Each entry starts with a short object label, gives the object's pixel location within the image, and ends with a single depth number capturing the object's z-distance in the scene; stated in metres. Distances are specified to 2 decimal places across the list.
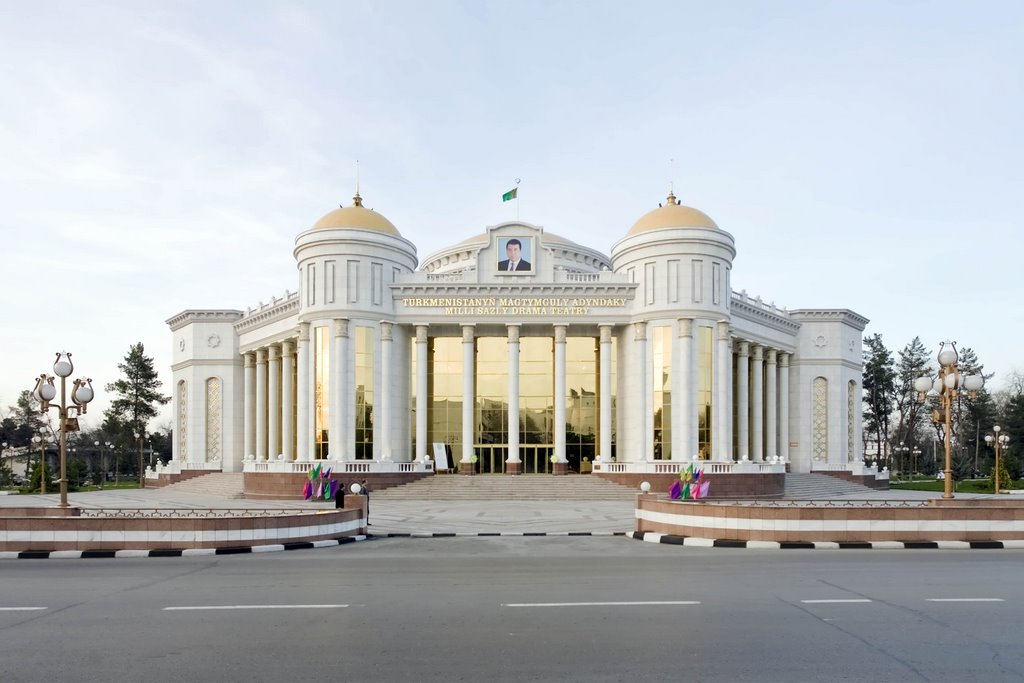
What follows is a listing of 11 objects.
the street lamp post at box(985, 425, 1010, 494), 39.30
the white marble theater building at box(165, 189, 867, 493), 44.75
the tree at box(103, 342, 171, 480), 73.69
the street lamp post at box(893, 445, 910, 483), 84.88
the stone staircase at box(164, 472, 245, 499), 46.91
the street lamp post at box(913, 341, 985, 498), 20.39
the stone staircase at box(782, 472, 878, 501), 46.81
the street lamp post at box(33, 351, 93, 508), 20.31
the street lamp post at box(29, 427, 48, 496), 33.16
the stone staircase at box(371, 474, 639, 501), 39.69
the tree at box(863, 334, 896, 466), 87.44
